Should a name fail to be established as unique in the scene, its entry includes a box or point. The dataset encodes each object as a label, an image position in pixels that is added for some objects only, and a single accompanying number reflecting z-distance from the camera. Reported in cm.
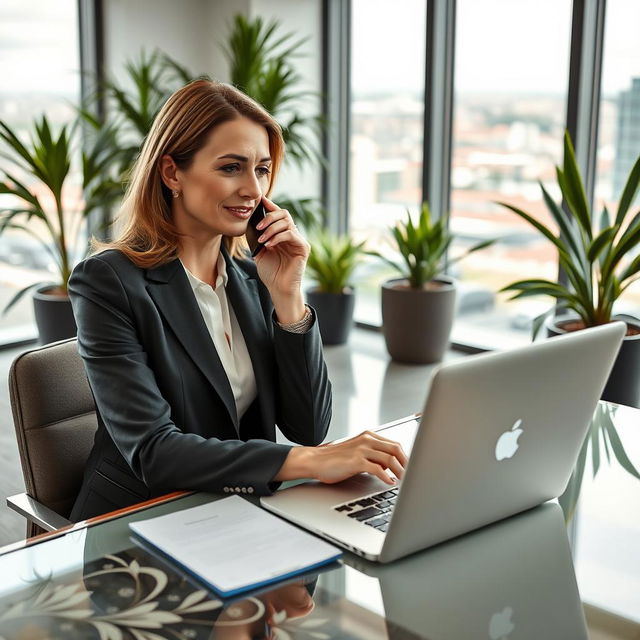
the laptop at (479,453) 119
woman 157
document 123
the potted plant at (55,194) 461
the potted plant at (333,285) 535
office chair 179
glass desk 112
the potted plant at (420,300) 492
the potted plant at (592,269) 371
